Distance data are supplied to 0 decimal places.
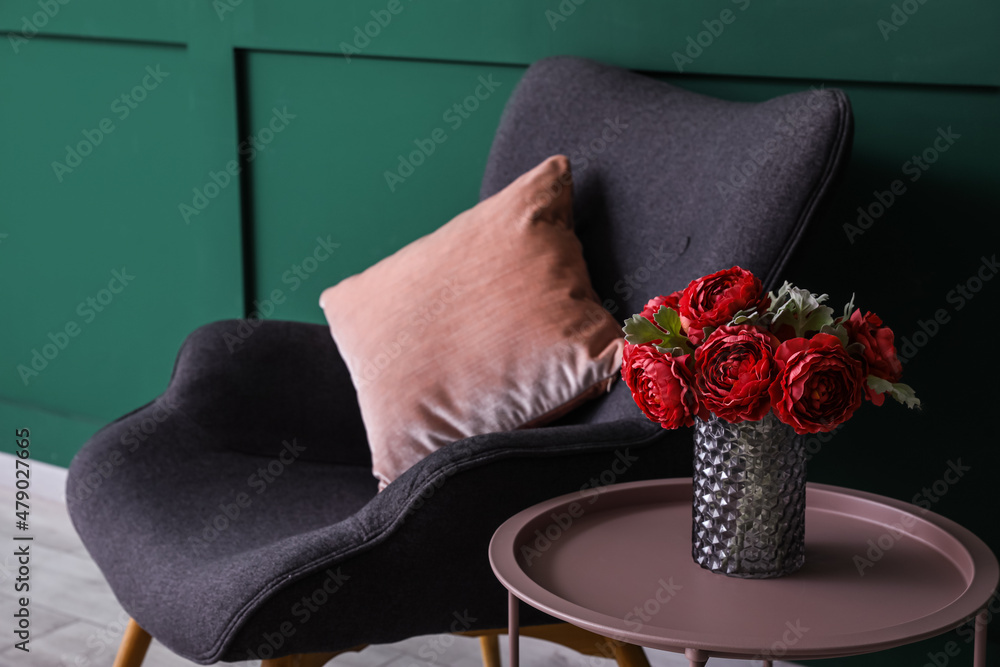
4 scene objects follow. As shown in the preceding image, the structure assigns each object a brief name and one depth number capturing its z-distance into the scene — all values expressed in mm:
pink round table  1884
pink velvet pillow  2372
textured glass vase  1973
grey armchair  2130
